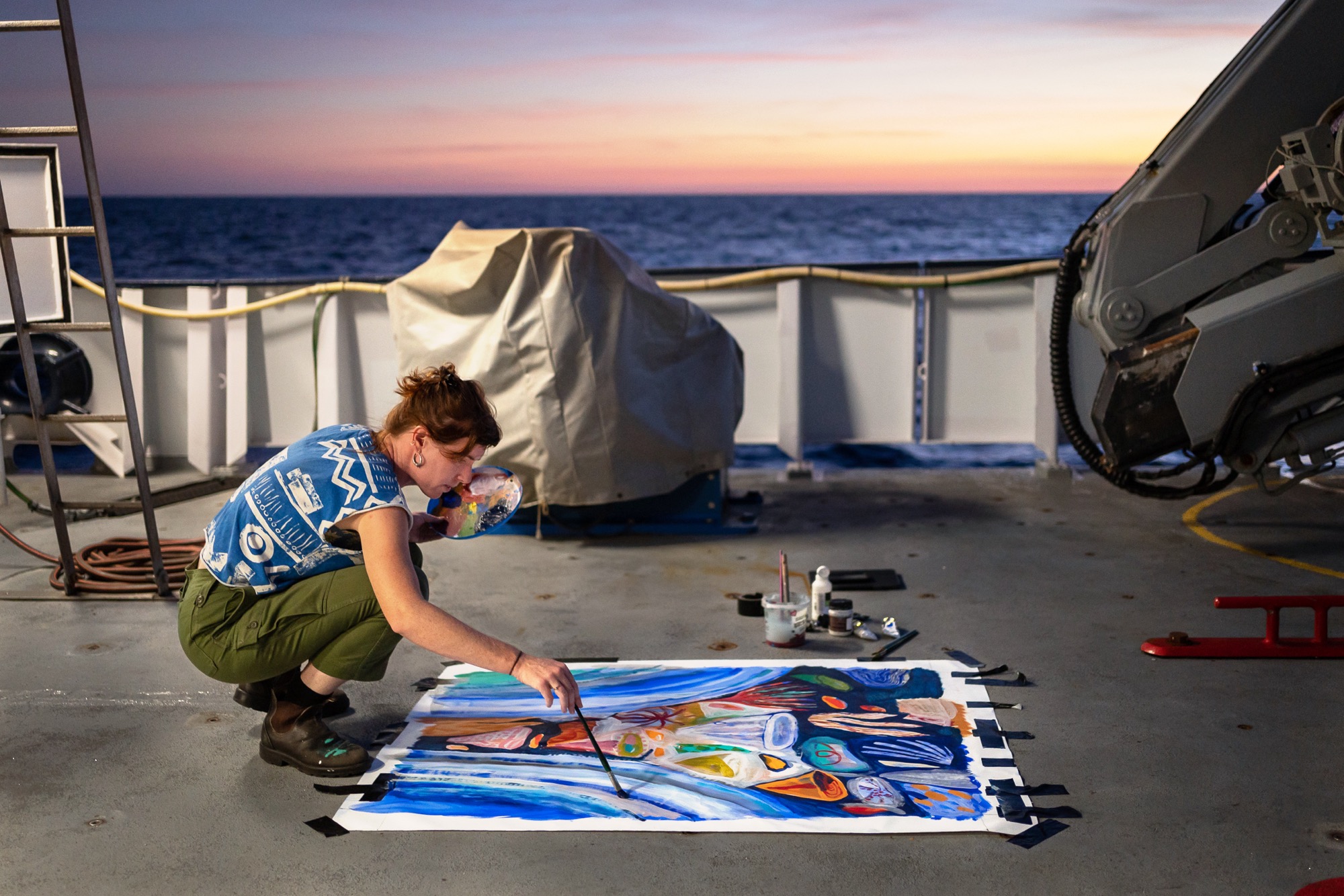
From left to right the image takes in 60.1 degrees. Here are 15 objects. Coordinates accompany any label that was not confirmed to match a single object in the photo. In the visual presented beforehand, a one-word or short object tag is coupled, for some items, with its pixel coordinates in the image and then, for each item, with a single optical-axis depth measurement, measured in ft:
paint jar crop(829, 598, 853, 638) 13.26
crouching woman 8.61
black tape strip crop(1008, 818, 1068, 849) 8.50
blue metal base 18.10
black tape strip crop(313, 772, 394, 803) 9.47
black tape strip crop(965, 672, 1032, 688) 11.69
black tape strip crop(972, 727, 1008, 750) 10.15
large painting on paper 9.02
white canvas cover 16.63
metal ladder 13.47
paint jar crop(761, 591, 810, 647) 12.96
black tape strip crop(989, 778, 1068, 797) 9.27
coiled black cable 14.62
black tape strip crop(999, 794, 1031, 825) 8.83
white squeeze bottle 13.53
